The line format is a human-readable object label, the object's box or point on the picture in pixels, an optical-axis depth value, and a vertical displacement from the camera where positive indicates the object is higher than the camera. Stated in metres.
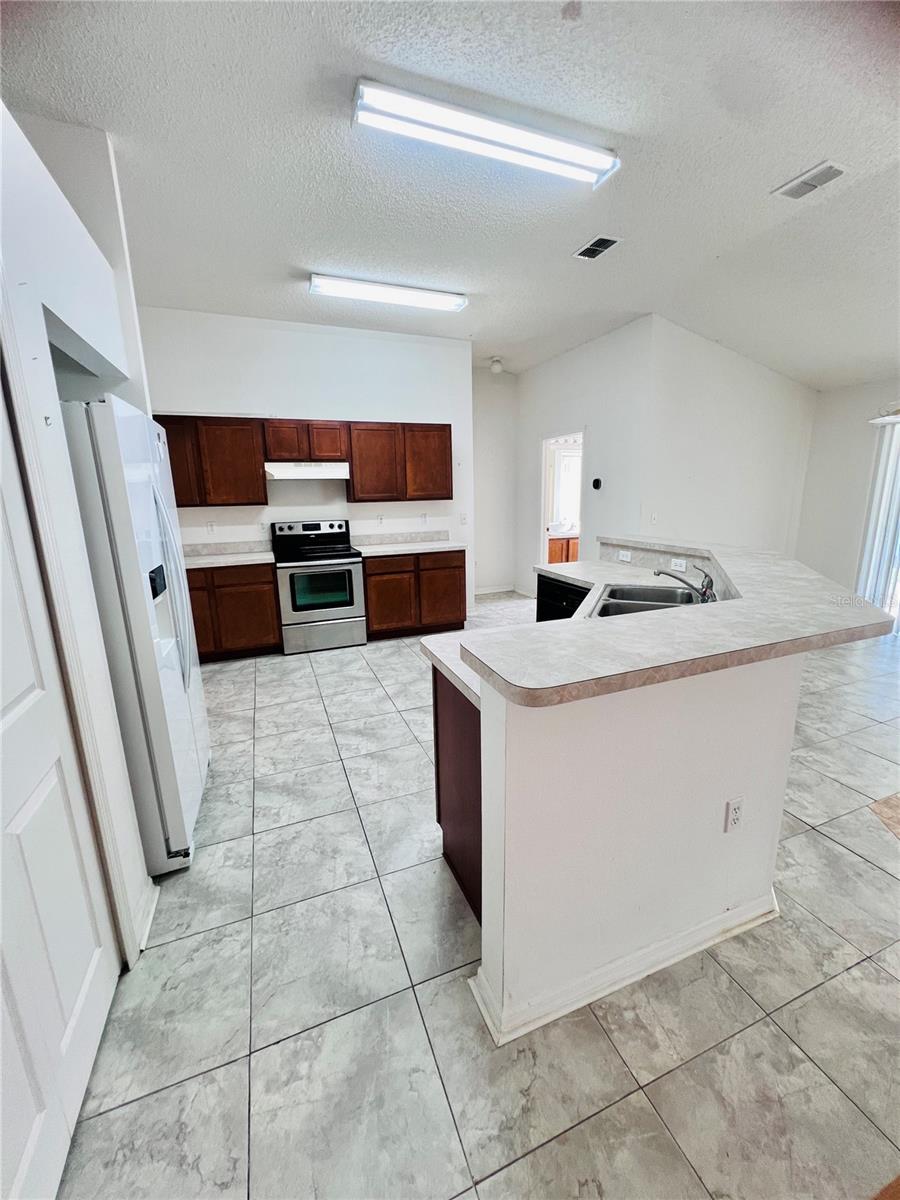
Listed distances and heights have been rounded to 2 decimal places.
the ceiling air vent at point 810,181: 2.31 +1.51
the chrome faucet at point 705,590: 2.28 -0.50
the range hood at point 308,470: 4.11 +0.23
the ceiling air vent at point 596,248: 2.93 +1.51
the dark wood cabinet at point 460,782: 1.44 -0.96
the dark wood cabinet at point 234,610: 3.88 -0.92
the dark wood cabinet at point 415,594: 4.43 -0.95
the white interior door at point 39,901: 0.91 -0.88
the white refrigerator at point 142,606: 1.49 -0.37
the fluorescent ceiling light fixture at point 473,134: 1.81 +1.45
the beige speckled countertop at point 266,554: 3.94 -0.52
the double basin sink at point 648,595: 2.48 -0.56
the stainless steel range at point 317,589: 4.11 -0.80
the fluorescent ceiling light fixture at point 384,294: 3.39 +1.48
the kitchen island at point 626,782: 1.07 -0.76
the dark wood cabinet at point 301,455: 3.87 +0.36
